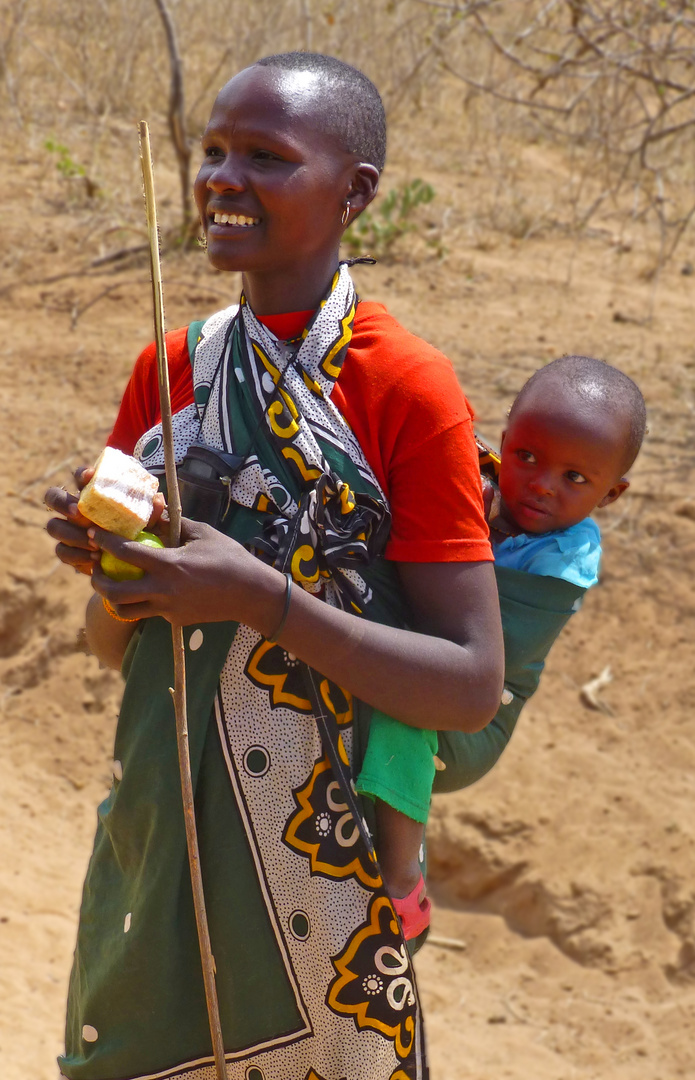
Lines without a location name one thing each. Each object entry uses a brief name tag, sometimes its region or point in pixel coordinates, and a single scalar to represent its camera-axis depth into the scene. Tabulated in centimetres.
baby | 276
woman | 251
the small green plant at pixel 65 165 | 880
